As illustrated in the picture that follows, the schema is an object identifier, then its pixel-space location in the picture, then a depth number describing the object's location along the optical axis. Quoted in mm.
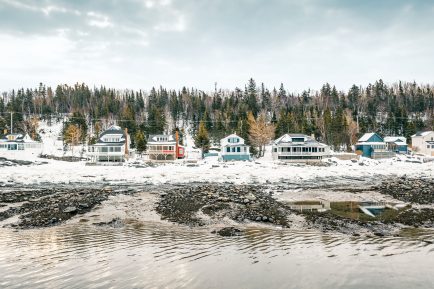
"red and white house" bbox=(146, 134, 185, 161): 62531
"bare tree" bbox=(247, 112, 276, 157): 66250
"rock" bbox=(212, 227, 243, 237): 11645
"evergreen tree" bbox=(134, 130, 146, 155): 67238
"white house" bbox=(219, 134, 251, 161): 60472
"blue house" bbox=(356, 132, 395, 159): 66125
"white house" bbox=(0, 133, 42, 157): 73812
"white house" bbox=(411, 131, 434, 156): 78000
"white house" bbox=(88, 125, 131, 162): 59781
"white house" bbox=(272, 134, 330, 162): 59312
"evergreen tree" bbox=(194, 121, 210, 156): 67625
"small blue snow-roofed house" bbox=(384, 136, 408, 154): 77000
